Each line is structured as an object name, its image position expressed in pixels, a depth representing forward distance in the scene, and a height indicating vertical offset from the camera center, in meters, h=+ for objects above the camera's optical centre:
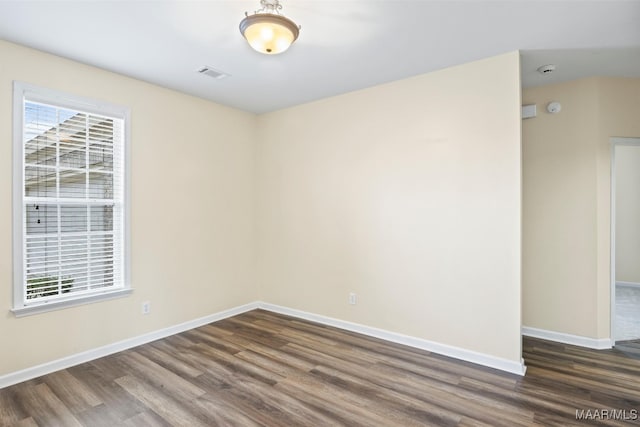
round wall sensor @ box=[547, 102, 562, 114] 3.54 +1.14
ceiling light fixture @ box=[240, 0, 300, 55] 2.06 +1.19
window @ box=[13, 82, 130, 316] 2.79 +0.14
